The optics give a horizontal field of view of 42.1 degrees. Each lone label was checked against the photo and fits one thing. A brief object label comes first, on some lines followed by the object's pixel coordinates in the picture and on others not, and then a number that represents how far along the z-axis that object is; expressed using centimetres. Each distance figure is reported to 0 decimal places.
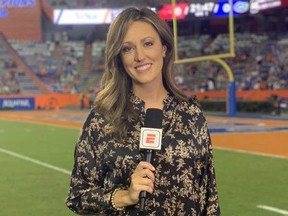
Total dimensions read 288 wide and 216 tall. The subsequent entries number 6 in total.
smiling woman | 138
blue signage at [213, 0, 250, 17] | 1665
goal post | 1443
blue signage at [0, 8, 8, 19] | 2639
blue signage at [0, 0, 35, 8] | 2670
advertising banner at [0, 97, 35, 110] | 2193
